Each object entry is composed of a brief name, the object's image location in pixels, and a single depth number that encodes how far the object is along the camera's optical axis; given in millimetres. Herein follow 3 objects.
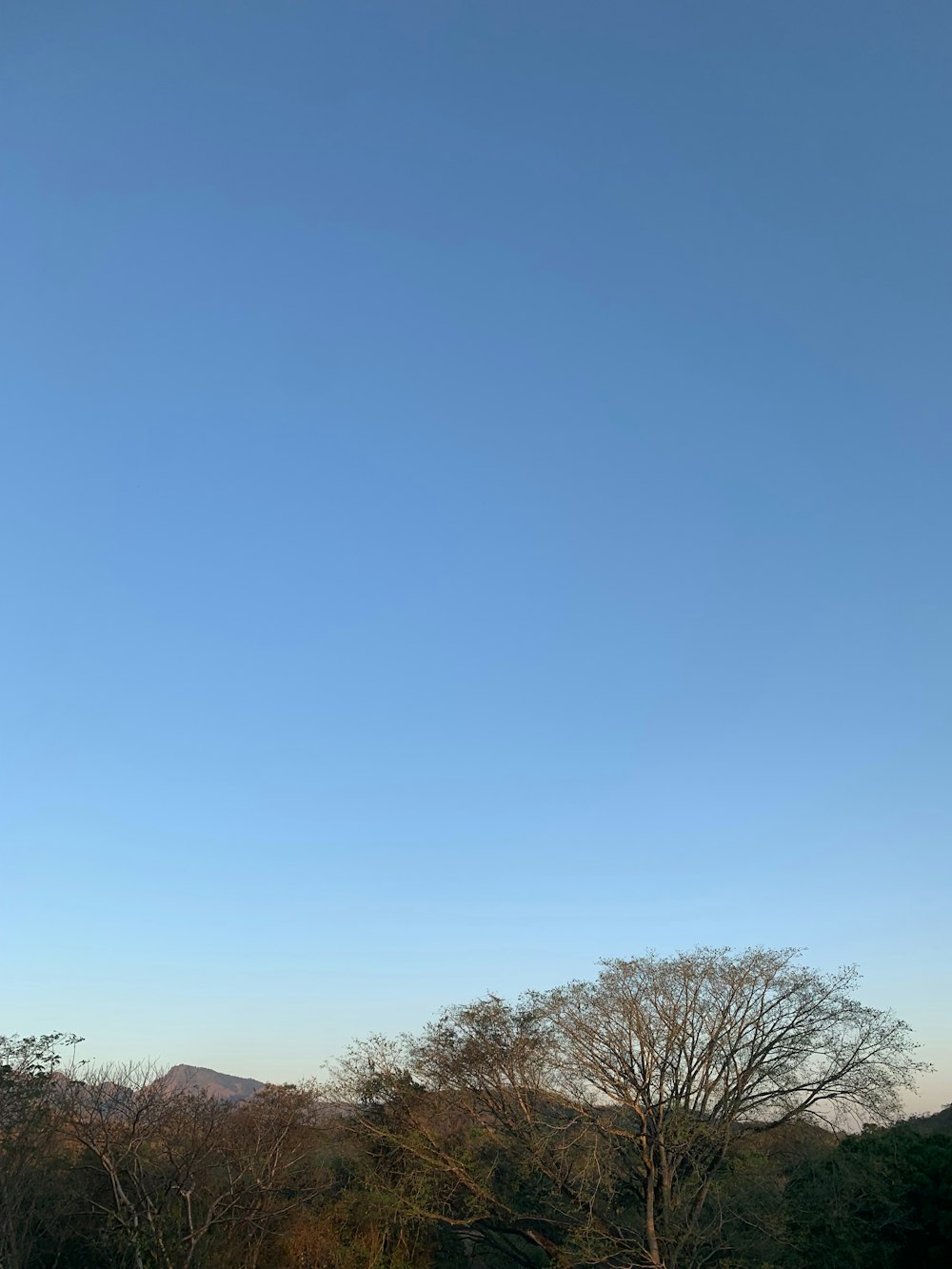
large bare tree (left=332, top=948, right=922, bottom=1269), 29031
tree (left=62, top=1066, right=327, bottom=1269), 23688
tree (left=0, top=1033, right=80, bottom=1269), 24000
